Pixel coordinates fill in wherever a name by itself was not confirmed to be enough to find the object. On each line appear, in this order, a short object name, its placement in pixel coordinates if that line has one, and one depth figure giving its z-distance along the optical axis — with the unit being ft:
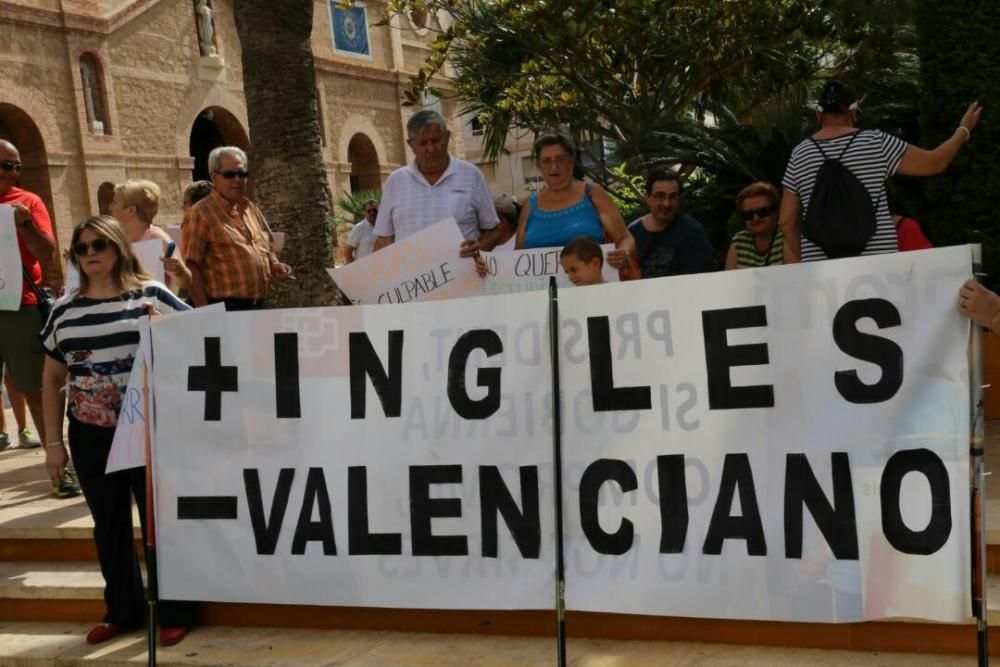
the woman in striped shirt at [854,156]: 18.02
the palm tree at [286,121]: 26.20
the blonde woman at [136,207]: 22.04
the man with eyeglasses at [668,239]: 20.95
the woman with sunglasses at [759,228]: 20.15
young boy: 16.67
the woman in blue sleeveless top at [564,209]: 19.07
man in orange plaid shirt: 20.77
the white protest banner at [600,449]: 12.57
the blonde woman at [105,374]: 16.08
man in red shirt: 22.75
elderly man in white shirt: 20.11
